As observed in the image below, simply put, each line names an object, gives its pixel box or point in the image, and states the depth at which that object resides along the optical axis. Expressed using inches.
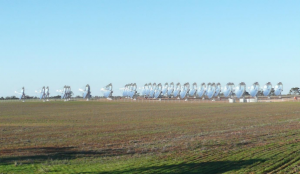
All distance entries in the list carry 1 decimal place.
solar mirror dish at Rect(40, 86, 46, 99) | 7045.8
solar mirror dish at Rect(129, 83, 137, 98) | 6772.6
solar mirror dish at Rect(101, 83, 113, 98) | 6722.4
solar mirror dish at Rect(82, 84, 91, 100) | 6693.4
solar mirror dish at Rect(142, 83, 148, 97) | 6811.0
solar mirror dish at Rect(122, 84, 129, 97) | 7191.4
